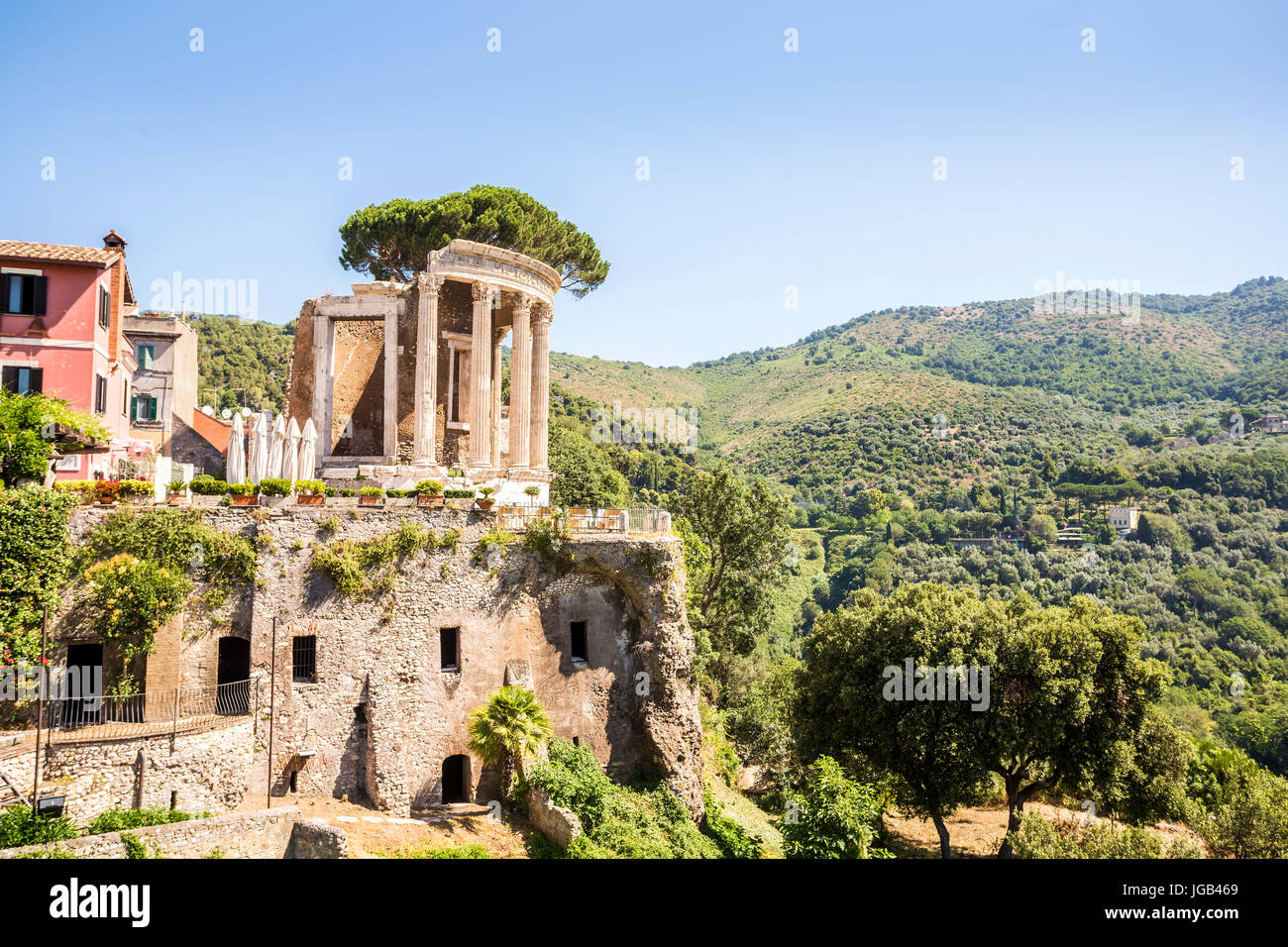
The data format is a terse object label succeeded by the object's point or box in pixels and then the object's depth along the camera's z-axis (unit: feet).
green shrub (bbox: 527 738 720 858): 79.10
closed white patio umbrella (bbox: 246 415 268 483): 89.35
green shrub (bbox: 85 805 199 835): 64.49
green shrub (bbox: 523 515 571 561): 92.89
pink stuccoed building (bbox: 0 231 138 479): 92.07
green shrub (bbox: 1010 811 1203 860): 83.05
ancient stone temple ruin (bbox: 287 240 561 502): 118.42
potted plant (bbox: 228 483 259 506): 82.89
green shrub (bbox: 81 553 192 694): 73.82
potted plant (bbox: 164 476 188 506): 81.61
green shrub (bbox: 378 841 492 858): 69.00
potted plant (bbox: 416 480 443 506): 91.40
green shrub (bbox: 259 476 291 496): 83.82
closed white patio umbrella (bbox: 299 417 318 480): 95.50
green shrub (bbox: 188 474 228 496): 82.74
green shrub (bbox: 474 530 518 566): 90.27
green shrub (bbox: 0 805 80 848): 59.67
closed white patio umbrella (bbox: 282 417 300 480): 92.27
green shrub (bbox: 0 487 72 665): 68.18
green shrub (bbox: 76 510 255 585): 76.43
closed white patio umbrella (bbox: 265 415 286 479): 91.40
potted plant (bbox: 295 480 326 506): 85.40
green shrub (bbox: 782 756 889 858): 84.33
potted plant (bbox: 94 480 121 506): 78.59
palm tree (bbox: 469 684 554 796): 81.46
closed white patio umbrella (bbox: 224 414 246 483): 86.84
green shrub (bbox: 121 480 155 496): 79.77
